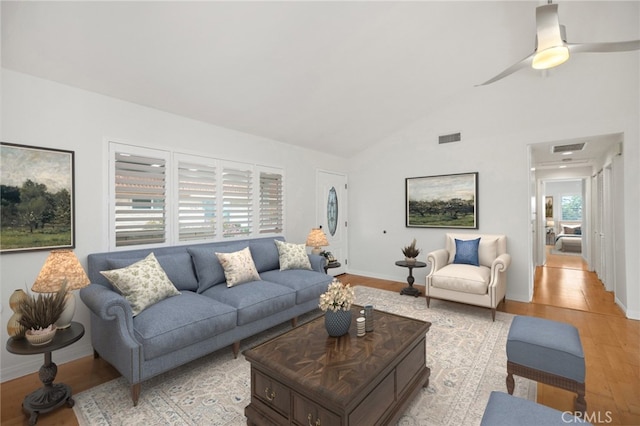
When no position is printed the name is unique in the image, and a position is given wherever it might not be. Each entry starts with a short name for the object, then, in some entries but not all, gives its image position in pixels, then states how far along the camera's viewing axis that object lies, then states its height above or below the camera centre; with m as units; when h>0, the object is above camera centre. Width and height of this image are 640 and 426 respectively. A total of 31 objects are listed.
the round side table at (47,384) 1.94 -1.22
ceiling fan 2.29 +1.36
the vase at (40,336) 1.97 -0.82
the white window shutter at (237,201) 4.07 +0.19
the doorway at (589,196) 4.20 +0.30
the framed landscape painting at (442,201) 4.78 +0.21
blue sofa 2.14 -0.84
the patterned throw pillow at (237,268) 3.20 -0.60
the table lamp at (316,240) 4.58 -0.42
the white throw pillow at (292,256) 3.93 -0.59
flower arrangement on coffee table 2.07 -0.69
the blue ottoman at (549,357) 1.80 -0.94
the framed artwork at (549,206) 10.97 +0.22
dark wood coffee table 1.51 -0.92
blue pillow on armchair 4.24 -0.58
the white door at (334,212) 5.64 +0.04
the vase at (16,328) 2.05 -0.80
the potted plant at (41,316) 1.98 -0.70
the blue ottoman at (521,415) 1.25 -0.90
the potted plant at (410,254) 4.72 -0.66
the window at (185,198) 3.09 +0.21
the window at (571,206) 11.05 +0.22
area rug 1.96 -1.36
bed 8.45 -0.83
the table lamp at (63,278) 2.15 -0.47
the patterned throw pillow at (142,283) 2.42 -0.59
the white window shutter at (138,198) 3.05 +0.19
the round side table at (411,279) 4.60 -1.09
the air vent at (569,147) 4.39 +1.02
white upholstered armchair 3.62 -0.79
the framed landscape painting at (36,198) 2.41 +0.15
